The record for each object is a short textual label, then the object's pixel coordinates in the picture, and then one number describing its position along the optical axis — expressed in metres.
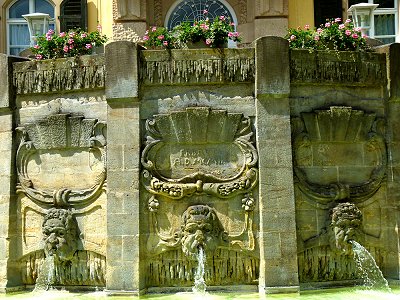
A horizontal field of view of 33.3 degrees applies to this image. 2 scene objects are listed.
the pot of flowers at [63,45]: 12.37
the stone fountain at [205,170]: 11.20
